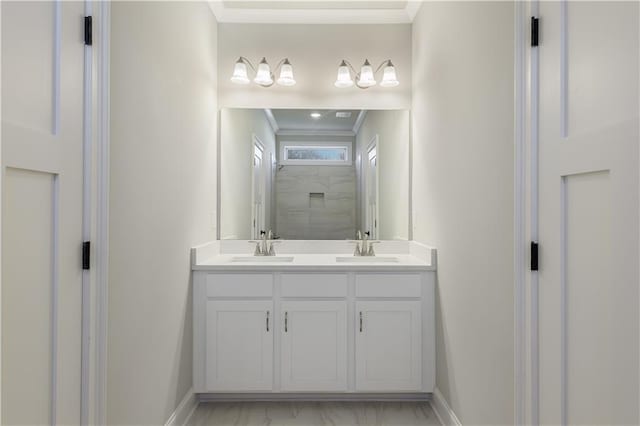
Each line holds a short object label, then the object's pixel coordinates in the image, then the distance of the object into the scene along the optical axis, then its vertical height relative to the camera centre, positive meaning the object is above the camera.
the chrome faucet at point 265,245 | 3.03 -0.24
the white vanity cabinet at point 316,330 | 2.50 -0.71
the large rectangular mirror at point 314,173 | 3.06 +0.29
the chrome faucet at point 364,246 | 3.02 -0.25
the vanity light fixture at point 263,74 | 2.94 +0.98
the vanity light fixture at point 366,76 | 2.96 +0.97
